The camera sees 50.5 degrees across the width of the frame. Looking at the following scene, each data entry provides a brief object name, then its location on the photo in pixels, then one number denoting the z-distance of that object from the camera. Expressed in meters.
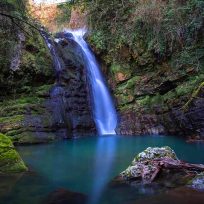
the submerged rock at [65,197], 3.79
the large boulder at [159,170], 4.32
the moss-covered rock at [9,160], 5.07
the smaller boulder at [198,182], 3.96
